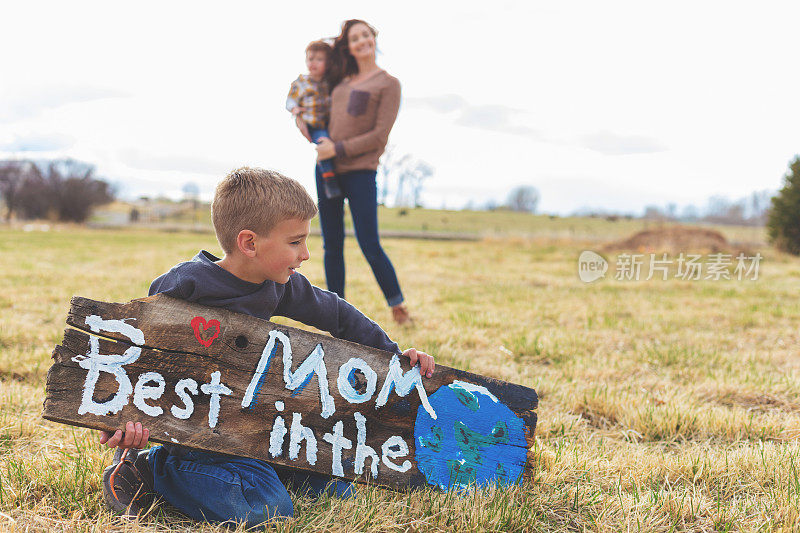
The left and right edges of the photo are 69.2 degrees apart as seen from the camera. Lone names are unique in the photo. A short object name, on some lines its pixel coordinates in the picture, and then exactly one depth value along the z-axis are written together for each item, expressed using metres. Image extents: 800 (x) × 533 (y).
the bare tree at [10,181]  46.22
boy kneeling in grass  1.87
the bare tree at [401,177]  36.43
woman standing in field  4.46
